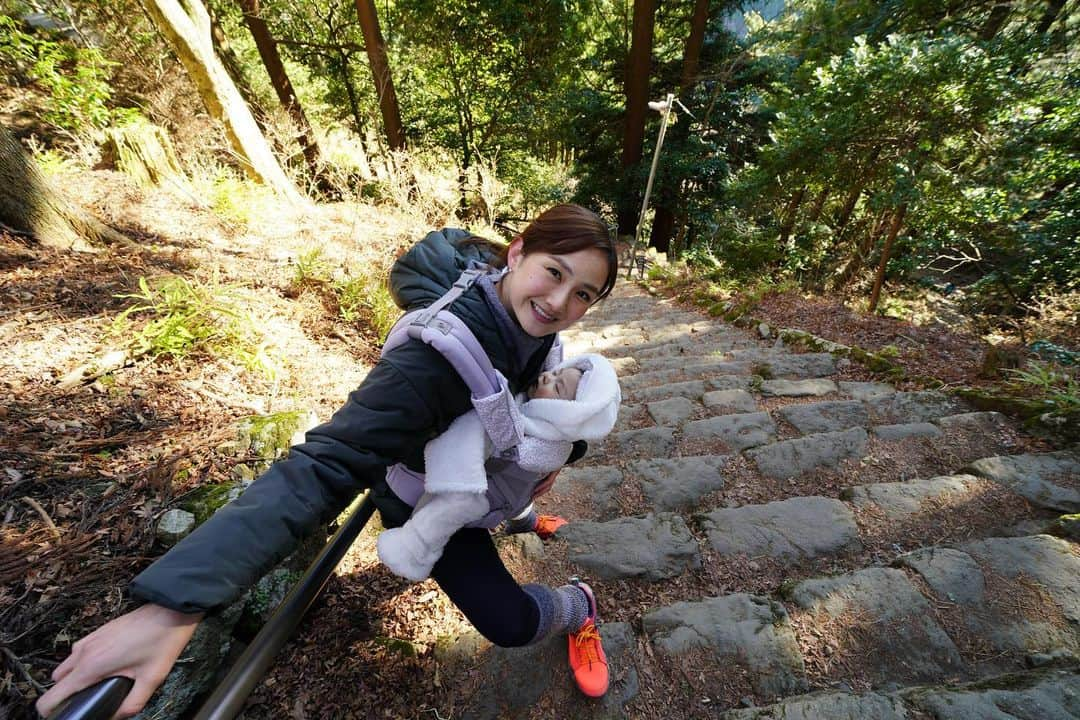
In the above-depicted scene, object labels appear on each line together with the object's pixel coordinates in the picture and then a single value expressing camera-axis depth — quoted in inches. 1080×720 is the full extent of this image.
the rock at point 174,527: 56.5
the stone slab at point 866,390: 137.6
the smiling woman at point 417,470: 30.1
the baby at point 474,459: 48.4
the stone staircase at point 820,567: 57.8
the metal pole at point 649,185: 376.8
